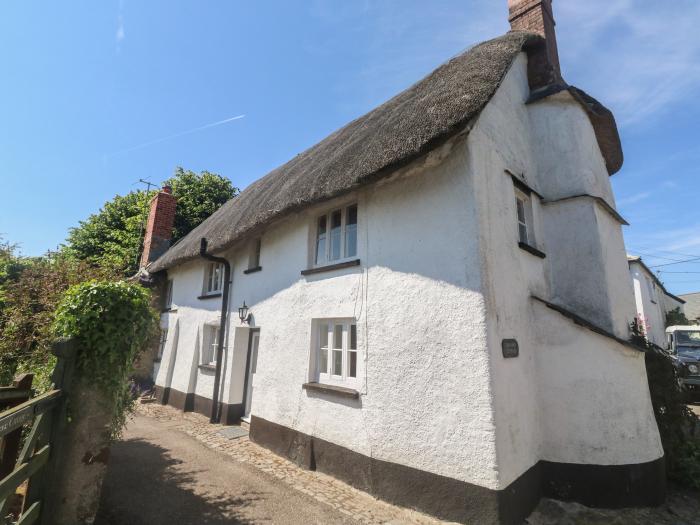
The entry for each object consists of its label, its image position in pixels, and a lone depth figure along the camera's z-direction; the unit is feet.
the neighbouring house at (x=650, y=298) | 53.98
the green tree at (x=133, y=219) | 68.23
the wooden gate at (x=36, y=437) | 9.04
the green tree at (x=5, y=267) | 20.31
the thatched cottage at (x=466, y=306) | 15.10
